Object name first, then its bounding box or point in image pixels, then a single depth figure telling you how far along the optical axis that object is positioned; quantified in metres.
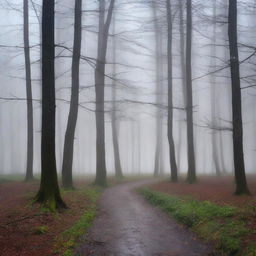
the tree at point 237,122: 14.19
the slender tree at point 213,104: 32.05
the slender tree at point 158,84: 31.40
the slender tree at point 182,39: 23.12
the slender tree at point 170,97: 22.83
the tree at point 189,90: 21.06
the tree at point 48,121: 11.87
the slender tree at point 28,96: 22.97
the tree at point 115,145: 29.97
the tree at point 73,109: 17.72
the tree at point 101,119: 21.88
